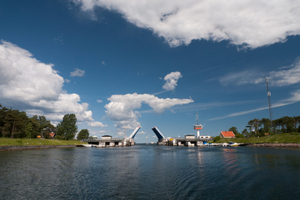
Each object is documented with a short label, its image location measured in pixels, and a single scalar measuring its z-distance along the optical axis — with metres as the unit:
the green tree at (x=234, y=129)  158.18
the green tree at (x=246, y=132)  119.09
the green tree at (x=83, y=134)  129.95
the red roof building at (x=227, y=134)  132.57
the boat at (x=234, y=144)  88.69
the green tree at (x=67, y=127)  98.38
